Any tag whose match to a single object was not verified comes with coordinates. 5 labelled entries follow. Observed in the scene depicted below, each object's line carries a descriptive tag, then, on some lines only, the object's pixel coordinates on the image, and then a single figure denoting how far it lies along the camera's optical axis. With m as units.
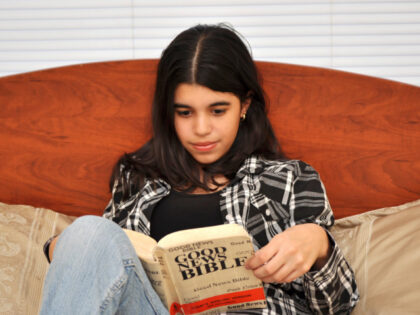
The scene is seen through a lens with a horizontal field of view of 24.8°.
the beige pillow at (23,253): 1.50
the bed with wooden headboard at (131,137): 1.67
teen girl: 1.33
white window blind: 1.92
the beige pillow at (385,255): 1.42
